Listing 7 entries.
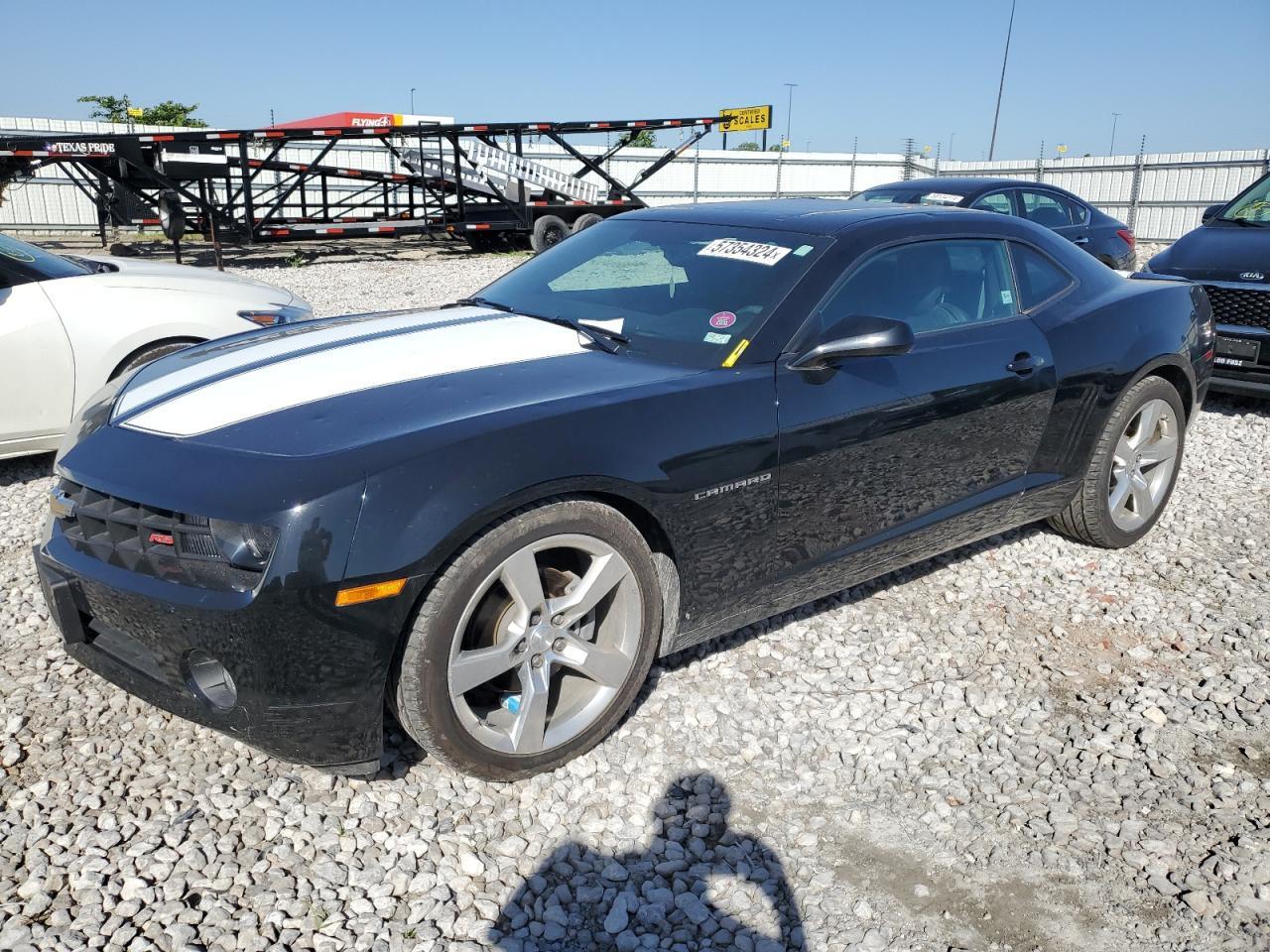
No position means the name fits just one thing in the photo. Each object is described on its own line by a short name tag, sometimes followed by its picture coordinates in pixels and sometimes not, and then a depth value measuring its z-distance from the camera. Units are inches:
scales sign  996.6
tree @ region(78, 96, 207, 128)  1485.0
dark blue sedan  385.4
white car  198.4
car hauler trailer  636.1
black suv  264.7
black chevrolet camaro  93.7
